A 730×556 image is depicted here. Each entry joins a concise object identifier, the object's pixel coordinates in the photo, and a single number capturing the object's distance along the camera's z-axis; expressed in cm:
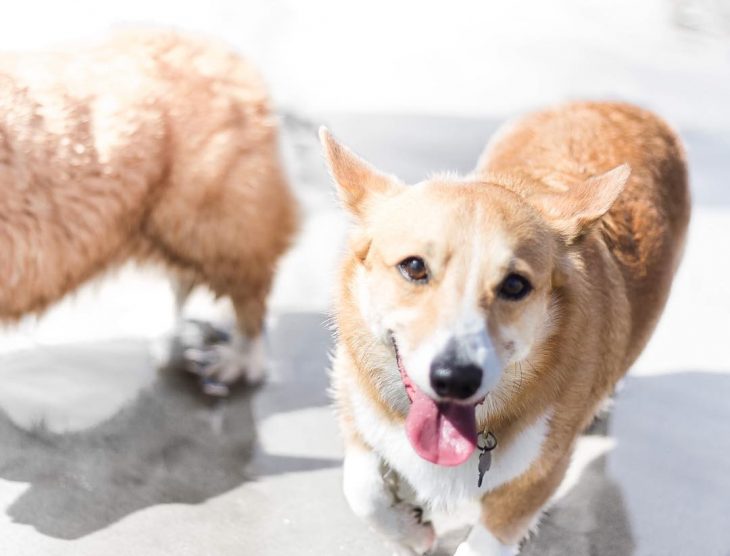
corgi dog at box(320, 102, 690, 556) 98
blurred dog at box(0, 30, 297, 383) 126
